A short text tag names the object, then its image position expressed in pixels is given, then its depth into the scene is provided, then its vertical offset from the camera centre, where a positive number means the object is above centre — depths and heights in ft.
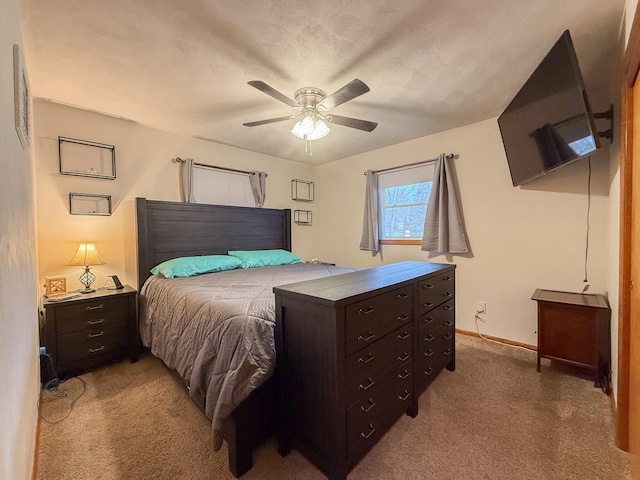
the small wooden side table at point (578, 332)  6.79 -2.69
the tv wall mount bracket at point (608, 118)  6.69 +2.77
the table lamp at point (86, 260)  7.95 -0.70
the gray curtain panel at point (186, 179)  10.61 +2.18
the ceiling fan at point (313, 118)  7.09 +3.14
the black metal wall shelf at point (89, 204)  8.49 +1.04
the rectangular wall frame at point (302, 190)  14.62 +2.37
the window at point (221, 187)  11.22 +2.06
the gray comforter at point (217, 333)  4.41 -1.96
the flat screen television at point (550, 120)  5.02 +2.52
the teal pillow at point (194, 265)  8.72 -1.07
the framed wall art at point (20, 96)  3.66 +2.09
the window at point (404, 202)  11.64 +1.32
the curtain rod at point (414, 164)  10.52 +2.90
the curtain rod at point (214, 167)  10.61 +2.88
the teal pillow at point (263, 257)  10.87 -1.01
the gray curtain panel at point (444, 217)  10.30 +0.54
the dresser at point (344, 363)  4.12 -2.23
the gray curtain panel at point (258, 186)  12.78 +2.27
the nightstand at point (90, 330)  7.26 -2.69
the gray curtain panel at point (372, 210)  12.83 +1.04
